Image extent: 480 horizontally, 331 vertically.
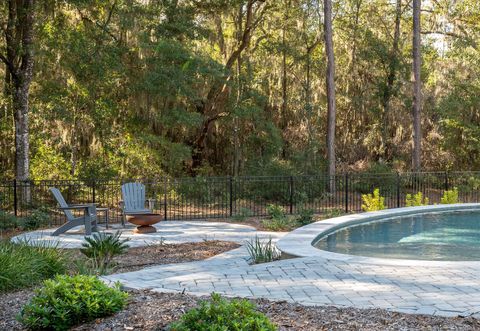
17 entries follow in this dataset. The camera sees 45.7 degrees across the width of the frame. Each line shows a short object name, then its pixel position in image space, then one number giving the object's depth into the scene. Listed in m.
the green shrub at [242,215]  13.37
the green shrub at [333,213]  13.64
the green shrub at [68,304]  4.25
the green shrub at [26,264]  5.62
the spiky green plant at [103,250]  7.32
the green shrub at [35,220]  11.93
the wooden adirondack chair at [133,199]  11.37
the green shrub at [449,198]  15.84
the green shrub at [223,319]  3.67
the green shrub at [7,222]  11.70
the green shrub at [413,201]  15.35
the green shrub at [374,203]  14.47
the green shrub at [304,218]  12.11
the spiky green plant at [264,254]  7.42
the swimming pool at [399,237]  7.91
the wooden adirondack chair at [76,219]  10.35
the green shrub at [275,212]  12.81
